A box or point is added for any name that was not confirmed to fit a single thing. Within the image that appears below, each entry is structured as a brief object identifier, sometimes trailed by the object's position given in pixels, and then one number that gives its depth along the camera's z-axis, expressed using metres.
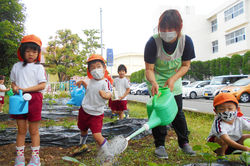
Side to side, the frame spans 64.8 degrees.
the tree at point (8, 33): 10.15
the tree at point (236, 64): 15.84
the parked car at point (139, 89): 22.09
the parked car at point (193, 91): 13.73
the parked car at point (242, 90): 9.41
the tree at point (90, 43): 22.72
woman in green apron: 1.97
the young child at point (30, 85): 1.96
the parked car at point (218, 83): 12.09
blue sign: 10.58
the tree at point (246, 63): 14.81
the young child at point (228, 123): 1.87
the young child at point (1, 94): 6.06
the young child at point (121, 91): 4.59
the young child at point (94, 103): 2.23
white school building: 20.69
